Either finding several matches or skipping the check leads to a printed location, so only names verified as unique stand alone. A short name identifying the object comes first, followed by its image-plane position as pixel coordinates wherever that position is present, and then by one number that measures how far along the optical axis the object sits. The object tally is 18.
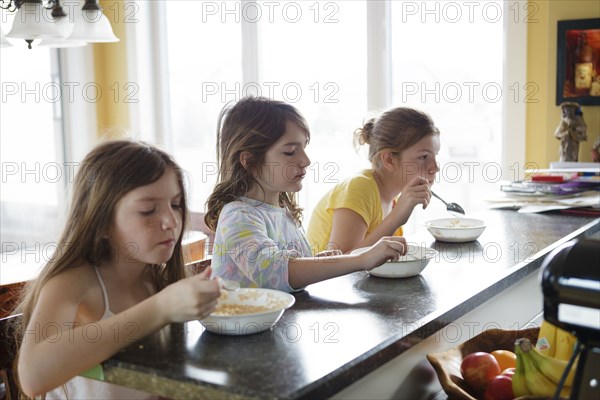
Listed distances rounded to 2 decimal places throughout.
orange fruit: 1.37
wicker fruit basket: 1.26
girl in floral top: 1.58
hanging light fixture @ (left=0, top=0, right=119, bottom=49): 2.49
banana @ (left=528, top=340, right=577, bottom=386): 1.20
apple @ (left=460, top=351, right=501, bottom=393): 1.32
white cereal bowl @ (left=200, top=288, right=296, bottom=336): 1.22
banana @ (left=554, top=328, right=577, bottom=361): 1.36
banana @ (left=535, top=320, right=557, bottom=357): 1.39
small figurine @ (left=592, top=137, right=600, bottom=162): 3.27
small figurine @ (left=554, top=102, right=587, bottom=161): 3.34
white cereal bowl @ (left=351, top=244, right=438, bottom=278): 1.64
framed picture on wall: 3.42
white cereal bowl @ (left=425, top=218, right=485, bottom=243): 2.11
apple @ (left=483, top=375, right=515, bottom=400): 1.26
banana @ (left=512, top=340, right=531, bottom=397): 1.22
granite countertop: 1.05
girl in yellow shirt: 2.26
